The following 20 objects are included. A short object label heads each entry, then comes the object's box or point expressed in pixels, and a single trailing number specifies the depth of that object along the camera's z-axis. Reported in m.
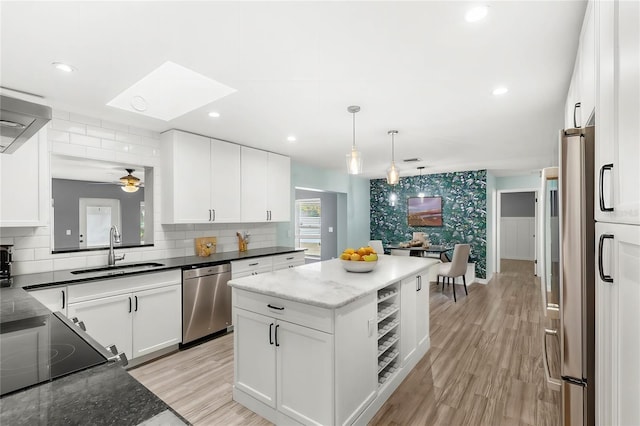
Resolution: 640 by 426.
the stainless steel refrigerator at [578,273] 1.11
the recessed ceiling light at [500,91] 2.34
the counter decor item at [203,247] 3.92
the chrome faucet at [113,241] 3.09
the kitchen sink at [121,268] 2.85
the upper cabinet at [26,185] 2.38
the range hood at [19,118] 1.22
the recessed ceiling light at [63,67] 1.96
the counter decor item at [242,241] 4.46
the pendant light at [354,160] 2.79
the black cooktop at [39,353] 0.88
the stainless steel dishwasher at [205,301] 3.21
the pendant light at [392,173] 3.53
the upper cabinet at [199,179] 3.43
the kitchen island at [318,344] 1.81
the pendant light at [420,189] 7.27
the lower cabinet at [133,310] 2.55
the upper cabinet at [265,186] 4.25
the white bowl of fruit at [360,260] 2.51
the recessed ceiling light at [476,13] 1.43
